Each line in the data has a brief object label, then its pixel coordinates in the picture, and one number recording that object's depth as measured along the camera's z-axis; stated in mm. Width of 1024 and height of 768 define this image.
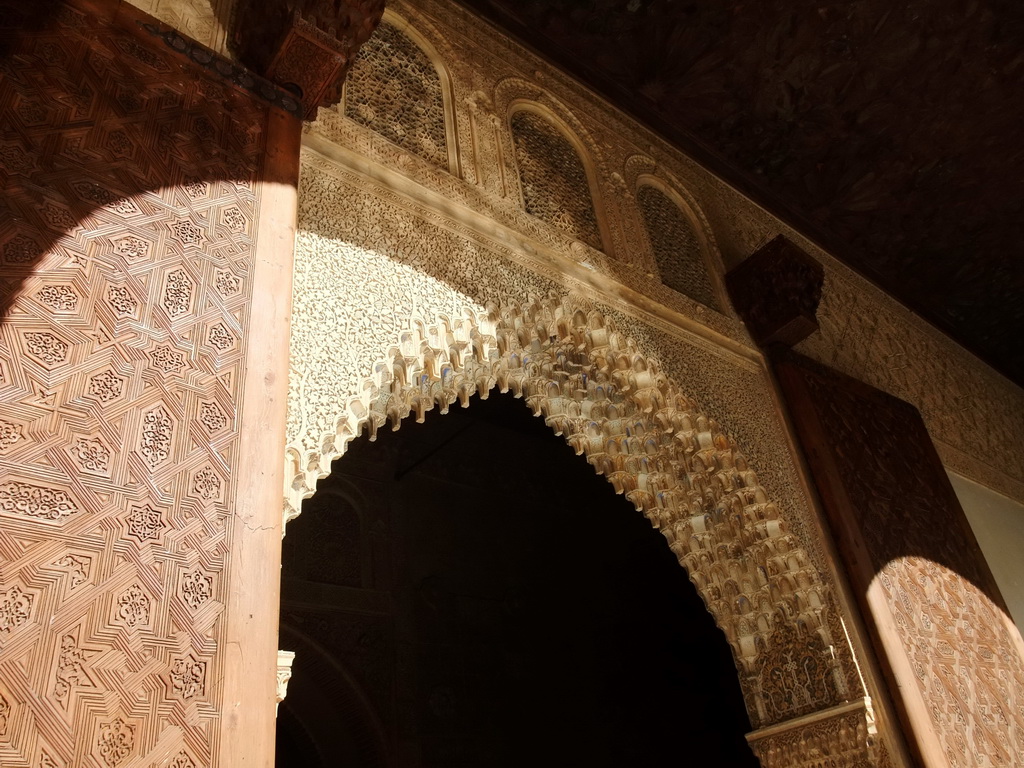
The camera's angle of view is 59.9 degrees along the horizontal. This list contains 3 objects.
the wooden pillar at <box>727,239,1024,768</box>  3686
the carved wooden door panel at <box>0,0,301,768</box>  1614
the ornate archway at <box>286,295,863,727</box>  3561
